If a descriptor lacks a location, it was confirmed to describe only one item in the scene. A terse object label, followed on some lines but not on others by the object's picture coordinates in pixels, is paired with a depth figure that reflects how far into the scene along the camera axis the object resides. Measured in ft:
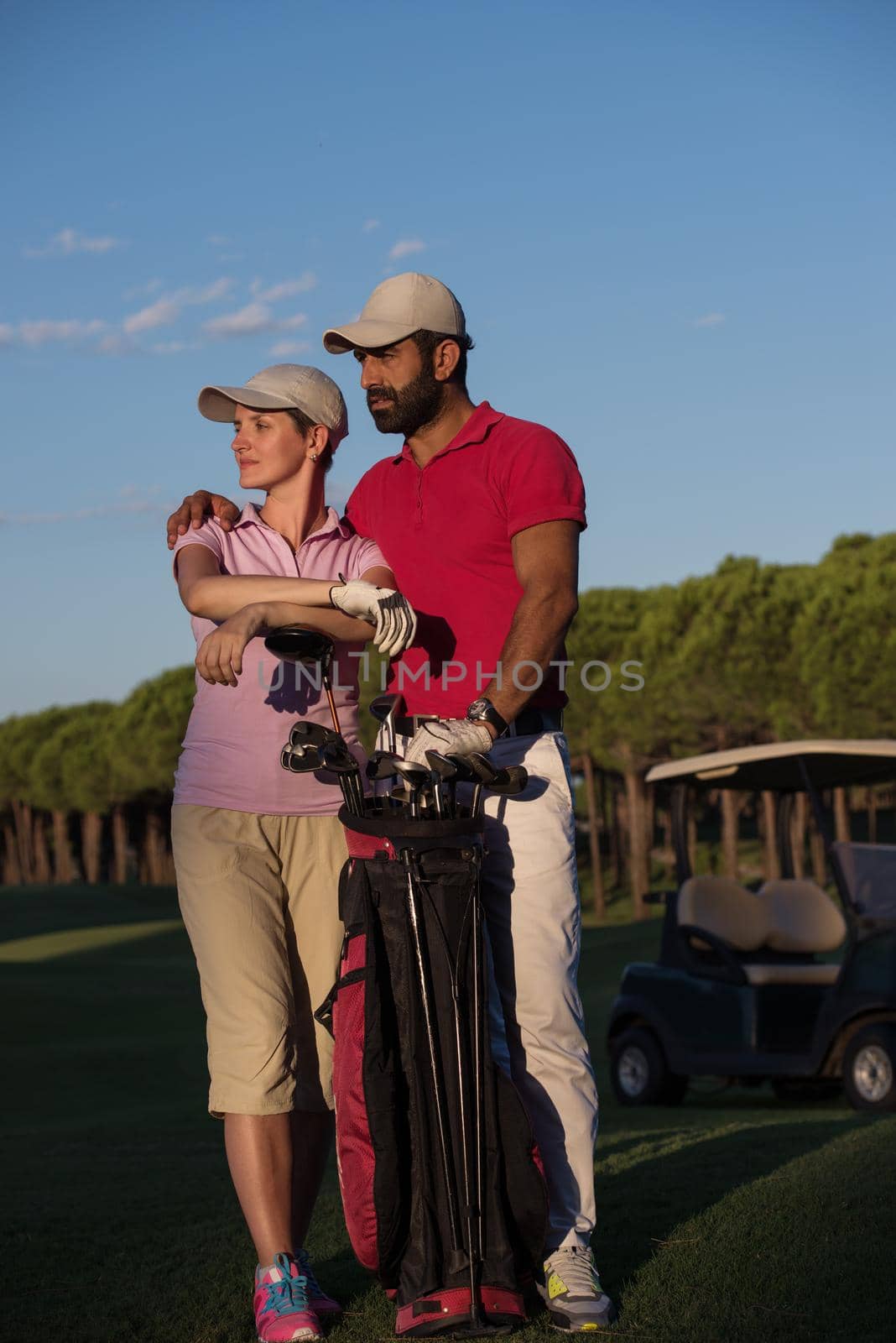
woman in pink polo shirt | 12.71
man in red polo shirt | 12.85
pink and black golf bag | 11.82
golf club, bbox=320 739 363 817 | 12.42
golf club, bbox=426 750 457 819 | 11.89
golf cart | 33.01
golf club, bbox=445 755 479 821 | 12.07
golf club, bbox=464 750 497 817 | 12.09
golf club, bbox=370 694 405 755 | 12.62
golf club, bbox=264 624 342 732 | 12.60
